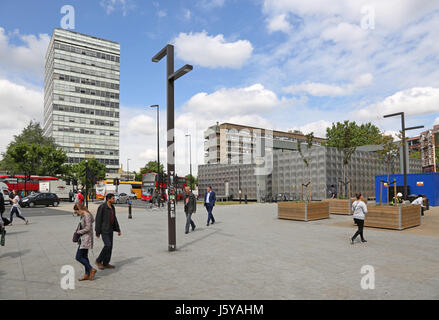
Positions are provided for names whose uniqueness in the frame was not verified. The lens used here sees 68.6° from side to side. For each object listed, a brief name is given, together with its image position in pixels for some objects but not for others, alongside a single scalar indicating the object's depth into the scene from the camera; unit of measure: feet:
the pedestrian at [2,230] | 27.71
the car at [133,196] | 164.25
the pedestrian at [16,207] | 49.60
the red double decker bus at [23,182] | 131.54
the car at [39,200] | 103.96
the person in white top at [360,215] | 31.29
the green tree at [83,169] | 201.71
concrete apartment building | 316.40
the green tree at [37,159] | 151.02
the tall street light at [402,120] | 54.38
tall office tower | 257.96
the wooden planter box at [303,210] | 51.42
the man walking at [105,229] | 21.66
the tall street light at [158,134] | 109.34
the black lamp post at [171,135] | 27.20
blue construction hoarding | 82.02
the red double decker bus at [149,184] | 125.49
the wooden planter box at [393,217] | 40.60
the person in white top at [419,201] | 51.50
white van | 118.01
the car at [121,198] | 129.90
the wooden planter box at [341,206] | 62.28
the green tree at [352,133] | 168.66
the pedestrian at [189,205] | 38.70
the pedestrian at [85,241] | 19.26
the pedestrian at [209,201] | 46.06
